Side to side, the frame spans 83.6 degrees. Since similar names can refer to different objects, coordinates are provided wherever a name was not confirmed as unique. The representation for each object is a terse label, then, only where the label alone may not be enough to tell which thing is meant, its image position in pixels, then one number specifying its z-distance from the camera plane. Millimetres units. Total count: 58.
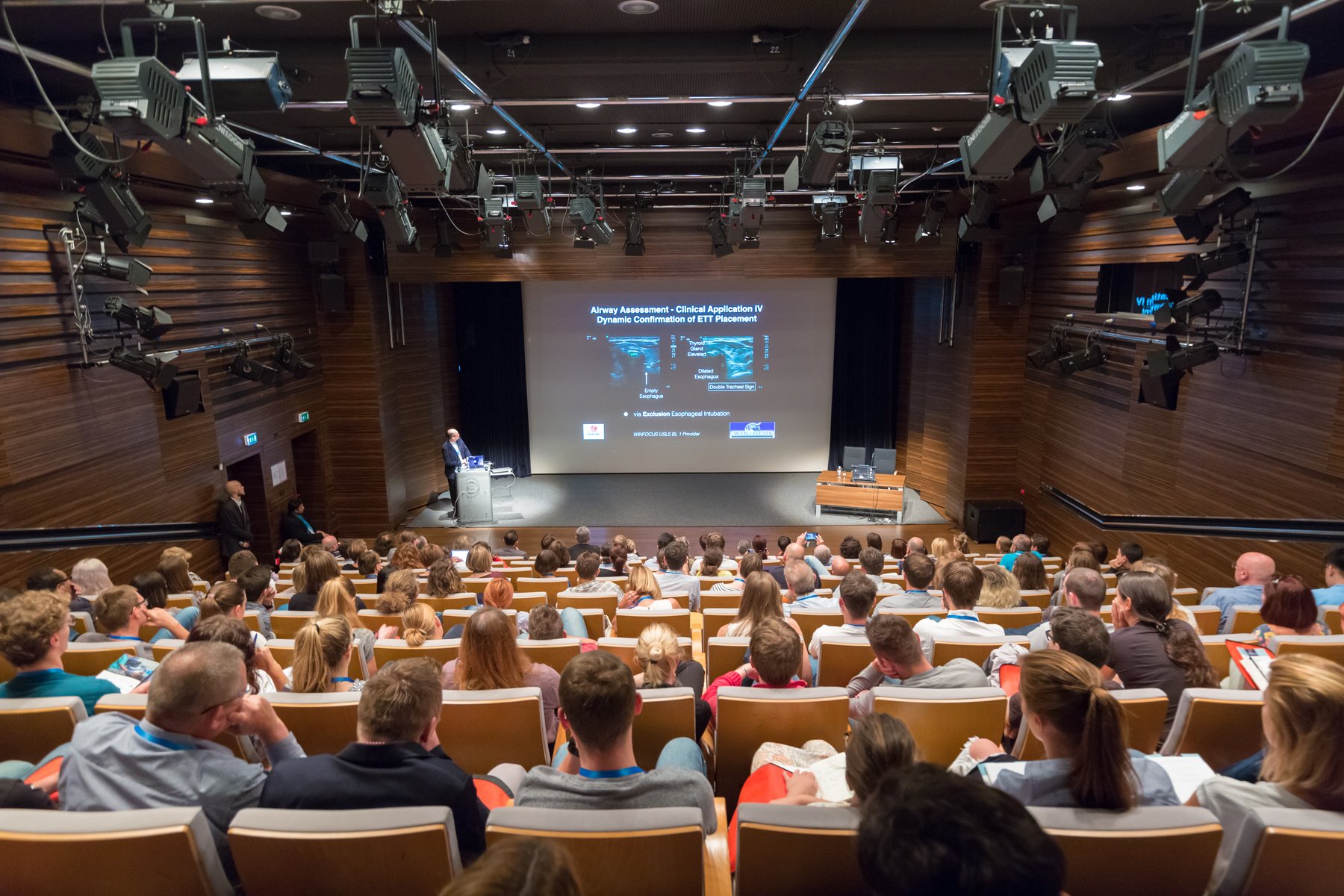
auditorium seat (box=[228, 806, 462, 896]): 1745
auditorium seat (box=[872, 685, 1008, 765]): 2621
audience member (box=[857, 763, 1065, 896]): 1133
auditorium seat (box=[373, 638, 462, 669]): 3564
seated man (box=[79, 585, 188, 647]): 3842
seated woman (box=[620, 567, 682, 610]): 5371
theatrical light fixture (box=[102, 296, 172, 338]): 6481
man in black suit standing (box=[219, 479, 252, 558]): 8352
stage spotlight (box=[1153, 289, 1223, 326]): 6477
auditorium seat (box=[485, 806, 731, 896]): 1736
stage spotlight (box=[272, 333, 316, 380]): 9508
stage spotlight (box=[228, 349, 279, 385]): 8477
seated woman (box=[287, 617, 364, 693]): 2984
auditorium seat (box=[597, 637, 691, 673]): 3559
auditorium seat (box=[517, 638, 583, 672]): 3463
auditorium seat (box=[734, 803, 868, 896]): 1745
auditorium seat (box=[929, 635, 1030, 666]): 3502
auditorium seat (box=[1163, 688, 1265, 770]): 2545
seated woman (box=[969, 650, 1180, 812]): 1828
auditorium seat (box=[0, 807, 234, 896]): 1715
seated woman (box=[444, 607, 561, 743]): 3047
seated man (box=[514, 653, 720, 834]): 1970
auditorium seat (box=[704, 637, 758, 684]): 3607
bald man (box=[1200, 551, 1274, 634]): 4656
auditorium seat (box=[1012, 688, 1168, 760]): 2643
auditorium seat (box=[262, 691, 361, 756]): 2672
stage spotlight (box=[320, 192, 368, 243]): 7824
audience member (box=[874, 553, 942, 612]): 4609
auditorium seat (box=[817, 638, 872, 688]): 3461
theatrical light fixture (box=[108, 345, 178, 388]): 6605
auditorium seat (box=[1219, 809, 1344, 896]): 1691
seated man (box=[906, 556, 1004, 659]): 3658
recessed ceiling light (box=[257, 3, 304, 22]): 4324
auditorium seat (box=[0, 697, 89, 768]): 2490
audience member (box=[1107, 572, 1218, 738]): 3119
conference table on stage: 11742
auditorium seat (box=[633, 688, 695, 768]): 2689
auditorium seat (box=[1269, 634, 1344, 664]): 3109
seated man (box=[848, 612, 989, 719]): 2863
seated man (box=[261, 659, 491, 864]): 1988
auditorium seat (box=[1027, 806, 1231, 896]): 1713
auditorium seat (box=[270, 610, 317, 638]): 4500
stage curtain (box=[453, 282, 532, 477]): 13820
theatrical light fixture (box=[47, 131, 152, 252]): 5125
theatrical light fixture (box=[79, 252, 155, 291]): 6238
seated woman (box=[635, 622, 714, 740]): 3008
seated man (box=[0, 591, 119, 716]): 2697
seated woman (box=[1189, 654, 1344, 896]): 1837
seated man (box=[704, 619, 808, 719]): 2896
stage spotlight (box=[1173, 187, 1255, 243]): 6094
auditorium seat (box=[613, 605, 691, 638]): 4443
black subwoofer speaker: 10570
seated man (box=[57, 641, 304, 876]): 2014
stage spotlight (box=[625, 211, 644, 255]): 10477
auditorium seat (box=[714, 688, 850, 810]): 2641
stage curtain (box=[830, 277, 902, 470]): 13664
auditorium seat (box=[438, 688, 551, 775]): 2705
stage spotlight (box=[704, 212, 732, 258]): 10102
